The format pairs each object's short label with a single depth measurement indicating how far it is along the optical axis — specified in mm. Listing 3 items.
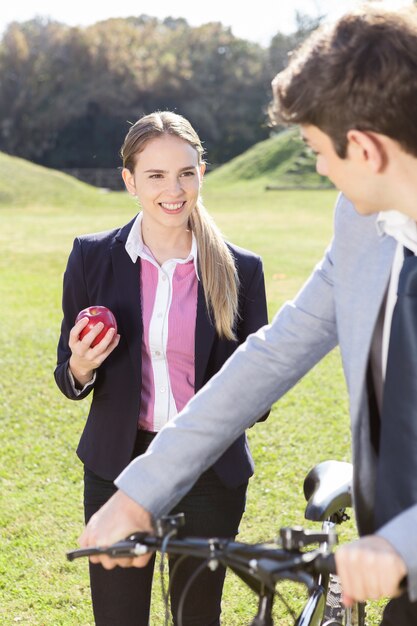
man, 2161
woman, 3043
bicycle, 2085
